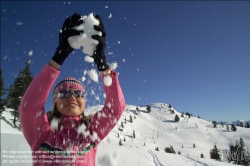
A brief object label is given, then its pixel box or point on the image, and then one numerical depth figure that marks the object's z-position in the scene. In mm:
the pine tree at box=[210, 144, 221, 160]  56884
